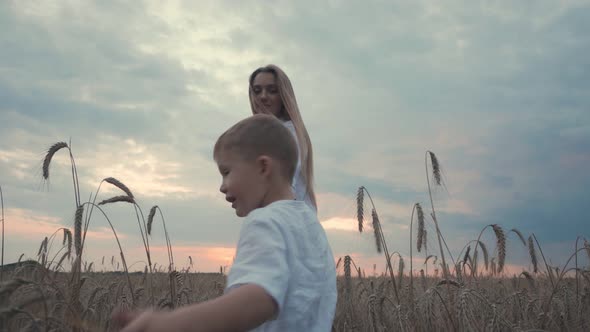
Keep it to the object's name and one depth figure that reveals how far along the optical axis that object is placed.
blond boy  1.28
